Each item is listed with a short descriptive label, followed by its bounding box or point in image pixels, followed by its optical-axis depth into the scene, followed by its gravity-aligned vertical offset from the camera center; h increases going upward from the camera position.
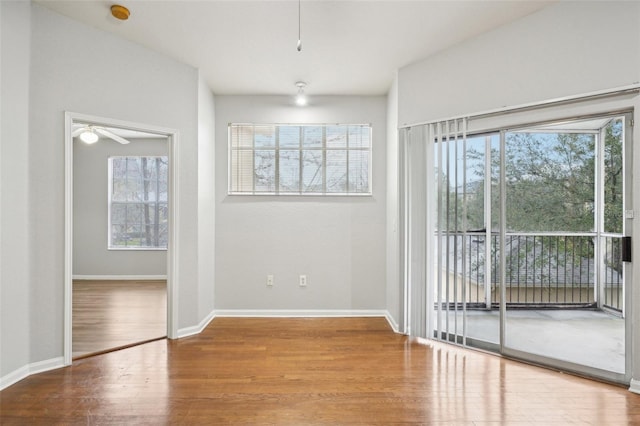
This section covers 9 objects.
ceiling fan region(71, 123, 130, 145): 4.77 +1.14
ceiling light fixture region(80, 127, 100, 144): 4.77 +1.10
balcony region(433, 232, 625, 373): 2.94 -0.81
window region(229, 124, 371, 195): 4.41 +0.77
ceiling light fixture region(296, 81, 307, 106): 4.03 +1.51
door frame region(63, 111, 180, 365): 2.87 +0.00
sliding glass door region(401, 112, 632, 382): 2.78 -0.13
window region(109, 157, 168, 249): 6.83 +0.24
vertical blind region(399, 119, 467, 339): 3.30 -0.07
